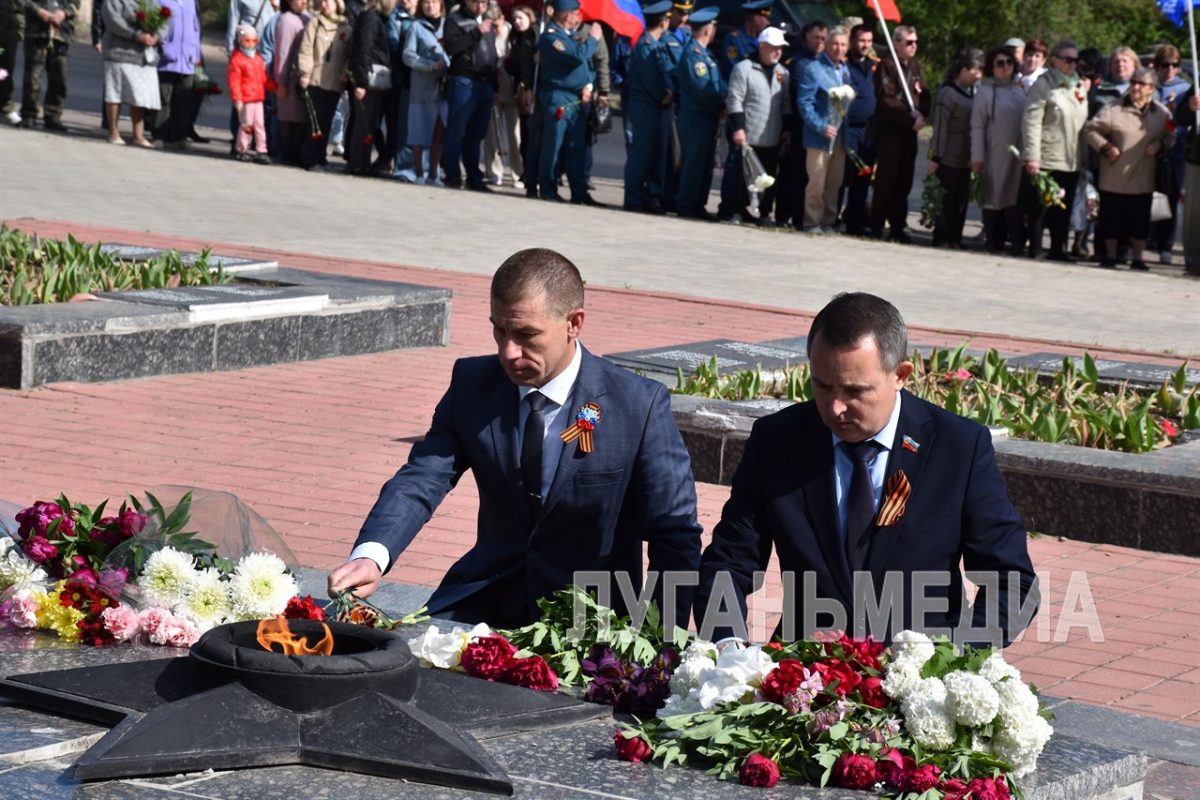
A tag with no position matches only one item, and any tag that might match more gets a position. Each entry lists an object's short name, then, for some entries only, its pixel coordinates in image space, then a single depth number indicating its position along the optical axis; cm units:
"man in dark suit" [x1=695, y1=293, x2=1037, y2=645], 775
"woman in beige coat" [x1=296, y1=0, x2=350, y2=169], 3679
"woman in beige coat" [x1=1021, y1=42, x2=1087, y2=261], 3041
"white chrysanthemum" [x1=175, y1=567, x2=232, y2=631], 782
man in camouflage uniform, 3901
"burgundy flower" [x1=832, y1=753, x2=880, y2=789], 639
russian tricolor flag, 3811
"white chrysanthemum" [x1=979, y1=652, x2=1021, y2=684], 661
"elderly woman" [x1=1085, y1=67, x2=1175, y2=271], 3027
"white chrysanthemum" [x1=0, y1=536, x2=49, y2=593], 814
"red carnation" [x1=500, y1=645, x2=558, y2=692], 749
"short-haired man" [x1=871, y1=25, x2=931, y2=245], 3234
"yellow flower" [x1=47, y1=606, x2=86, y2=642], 788
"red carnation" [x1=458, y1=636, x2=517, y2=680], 757
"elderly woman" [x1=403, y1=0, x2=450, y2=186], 3555
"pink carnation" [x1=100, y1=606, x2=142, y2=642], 784
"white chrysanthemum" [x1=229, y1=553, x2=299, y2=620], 781
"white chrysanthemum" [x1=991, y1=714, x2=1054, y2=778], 643
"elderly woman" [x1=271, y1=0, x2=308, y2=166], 3707
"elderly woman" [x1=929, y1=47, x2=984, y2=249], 3194
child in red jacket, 3745
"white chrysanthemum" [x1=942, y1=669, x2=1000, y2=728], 640
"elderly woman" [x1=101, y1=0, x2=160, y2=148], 3754
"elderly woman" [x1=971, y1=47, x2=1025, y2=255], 3104
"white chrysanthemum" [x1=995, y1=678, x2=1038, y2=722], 643
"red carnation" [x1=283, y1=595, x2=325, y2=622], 751
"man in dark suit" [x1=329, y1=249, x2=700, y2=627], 853
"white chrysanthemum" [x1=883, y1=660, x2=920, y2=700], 660
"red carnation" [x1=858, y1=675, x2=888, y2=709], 663
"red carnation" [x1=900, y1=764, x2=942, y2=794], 630
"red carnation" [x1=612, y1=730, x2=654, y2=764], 673
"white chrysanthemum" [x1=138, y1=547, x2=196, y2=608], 781
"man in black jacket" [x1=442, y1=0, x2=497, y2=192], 3549
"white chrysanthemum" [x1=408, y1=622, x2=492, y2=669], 774
